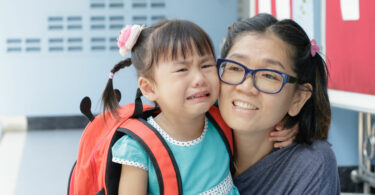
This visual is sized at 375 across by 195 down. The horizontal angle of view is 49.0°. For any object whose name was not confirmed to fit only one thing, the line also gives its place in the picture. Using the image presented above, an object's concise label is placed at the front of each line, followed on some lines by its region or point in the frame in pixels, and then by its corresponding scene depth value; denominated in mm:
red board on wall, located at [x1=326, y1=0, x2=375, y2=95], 1851
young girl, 1216
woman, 1300
